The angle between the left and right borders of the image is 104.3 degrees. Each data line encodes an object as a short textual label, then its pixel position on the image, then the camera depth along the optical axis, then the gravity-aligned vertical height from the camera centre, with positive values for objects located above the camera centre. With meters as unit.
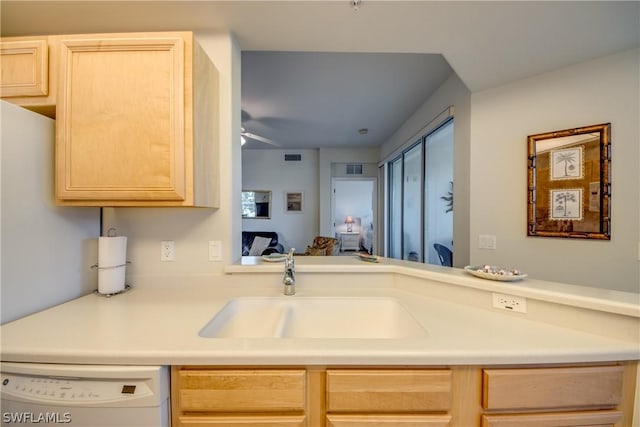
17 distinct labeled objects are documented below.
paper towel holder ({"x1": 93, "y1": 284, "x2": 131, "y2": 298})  1.33 -0.44
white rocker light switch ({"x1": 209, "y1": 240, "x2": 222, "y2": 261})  1.52 -0.23
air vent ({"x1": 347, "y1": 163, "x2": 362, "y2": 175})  5.72 +1.05
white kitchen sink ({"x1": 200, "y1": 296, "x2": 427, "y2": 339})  1.29 -0.55
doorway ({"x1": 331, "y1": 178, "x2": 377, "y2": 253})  7.37 -0.08
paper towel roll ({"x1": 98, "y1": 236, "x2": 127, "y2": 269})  1.32 -0.21
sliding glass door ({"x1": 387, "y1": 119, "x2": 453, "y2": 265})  2.85 +0.22
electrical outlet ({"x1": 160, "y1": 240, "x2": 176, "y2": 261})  1.51 -0.23
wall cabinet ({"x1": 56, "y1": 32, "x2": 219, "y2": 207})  1.14 +0.43
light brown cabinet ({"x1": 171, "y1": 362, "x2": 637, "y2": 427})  0.83 -0.61
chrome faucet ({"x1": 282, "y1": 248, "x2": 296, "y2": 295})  1.36 -0.34
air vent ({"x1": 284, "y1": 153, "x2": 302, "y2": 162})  5.79 +1.31
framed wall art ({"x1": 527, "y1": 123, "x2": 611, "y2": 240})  1.69 +0.23
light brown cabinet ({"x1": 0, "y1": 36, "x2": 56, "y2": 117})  1.15 +0.65
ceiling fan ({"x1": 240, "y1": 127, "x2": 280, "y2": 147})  3.91 +1.24
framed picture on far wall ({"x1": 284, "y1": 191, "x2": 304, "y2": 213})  5.80 +0.31
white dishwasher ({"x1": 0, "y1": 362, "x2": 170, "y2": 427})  0.80 -0.60
